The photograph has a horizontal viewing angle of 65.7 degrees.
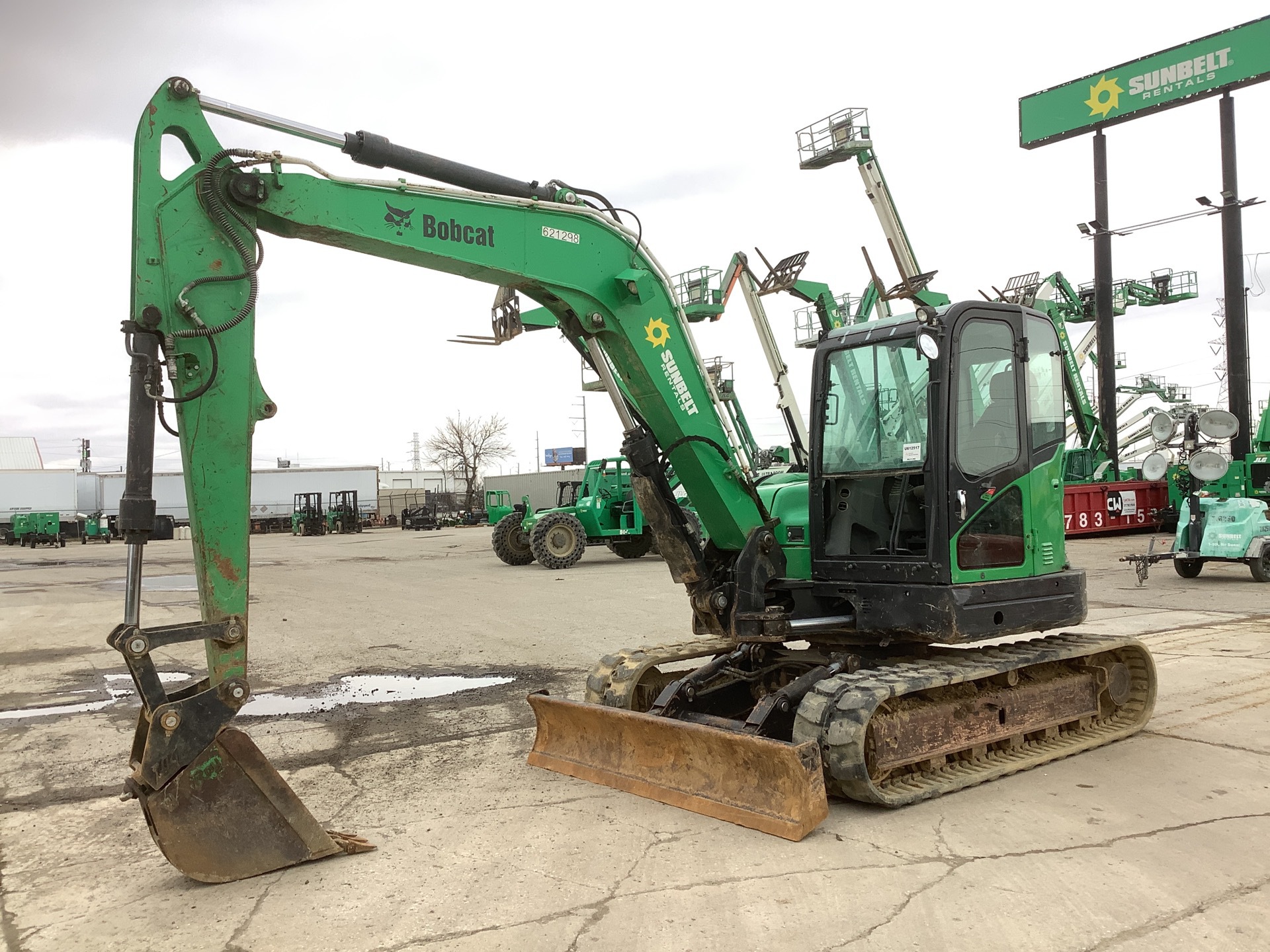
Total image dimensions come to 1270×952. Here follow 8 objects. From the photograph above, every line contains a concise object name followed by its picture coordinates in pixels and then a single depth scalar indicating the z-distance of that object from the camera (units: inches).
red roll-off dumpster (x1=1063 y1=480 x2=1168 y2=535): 972.6
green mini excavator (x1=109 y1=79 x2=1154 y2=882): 168.9
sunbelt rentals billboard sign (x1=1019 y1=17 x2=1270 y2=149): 1129.4
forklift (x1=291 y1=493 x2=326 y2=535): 1843.0
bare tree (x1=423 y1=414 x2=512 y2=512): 3299.7
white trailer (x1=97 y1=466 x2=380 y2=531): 2092.8
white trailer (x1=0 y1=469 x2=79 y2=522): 2068.2
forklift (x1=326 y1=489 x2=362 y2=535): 1911.9
